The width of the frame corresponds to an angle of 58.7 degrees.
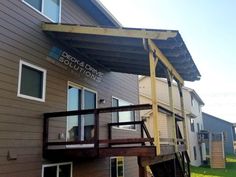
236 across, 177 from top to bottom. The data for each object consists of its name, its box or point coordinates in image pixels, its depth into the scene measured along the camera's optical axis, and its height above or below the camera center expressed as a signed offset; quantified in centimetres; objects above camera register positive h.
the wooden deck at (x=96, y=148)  474 -50
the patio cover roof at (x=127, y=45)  482 +210
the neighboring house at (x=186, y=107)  1861 +178
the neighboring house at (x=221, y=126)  3064 -8
